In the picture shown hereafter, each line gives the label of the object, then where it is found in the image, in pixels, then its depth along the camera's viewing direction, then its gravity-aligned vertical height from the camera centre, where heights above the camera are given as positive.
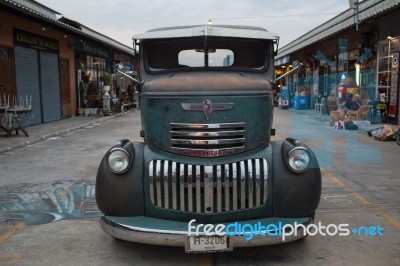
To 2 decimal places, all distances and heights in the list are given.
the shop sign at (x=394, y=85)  17.19 +0.16
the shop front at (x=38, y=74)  17.38 +0.86
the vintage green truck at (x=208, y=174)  4.05 -0.82
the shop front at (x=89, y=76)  25.48 +1.04
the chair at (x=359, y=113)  16.96 -0.94
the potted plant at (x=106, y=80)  27.08 +0.79
